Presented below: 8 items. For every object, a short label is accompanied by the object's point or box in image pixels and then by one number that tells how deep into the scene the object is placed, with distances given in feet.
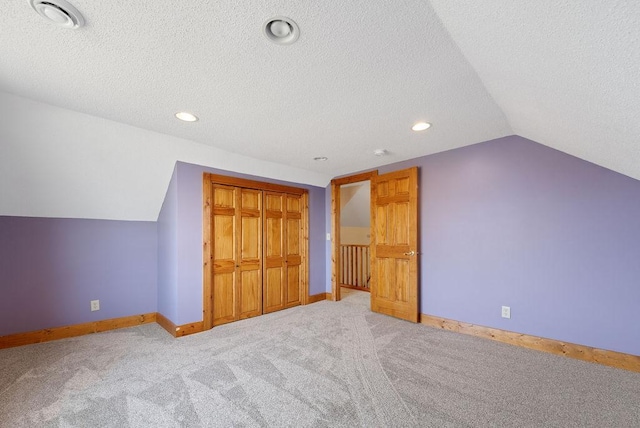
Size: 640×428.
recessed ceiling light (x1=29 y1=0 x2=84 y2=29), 3.88
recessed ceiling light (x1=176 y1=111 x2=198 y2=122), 7.59
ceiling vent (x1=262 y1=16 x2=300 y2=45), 4.24
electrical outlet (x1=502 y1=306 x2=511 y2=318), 9.22
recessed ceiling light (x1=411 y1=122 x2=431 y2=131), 8.23
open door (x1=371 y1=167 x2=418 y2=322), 11.50
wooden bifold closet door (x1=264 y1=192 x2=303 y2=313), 13.14
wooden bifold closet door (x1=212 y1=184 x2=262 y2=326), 11.32
